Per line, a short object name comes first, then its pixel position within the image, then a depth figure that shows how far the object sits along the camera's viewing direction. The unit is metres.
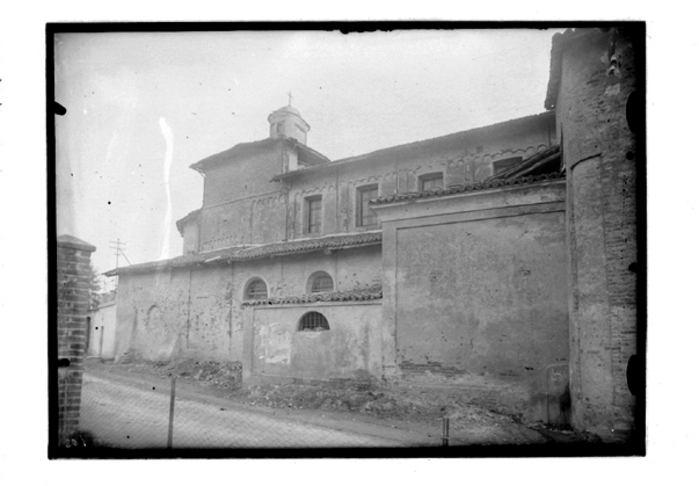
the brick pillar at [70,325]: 4.86
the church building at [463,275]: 5.21
